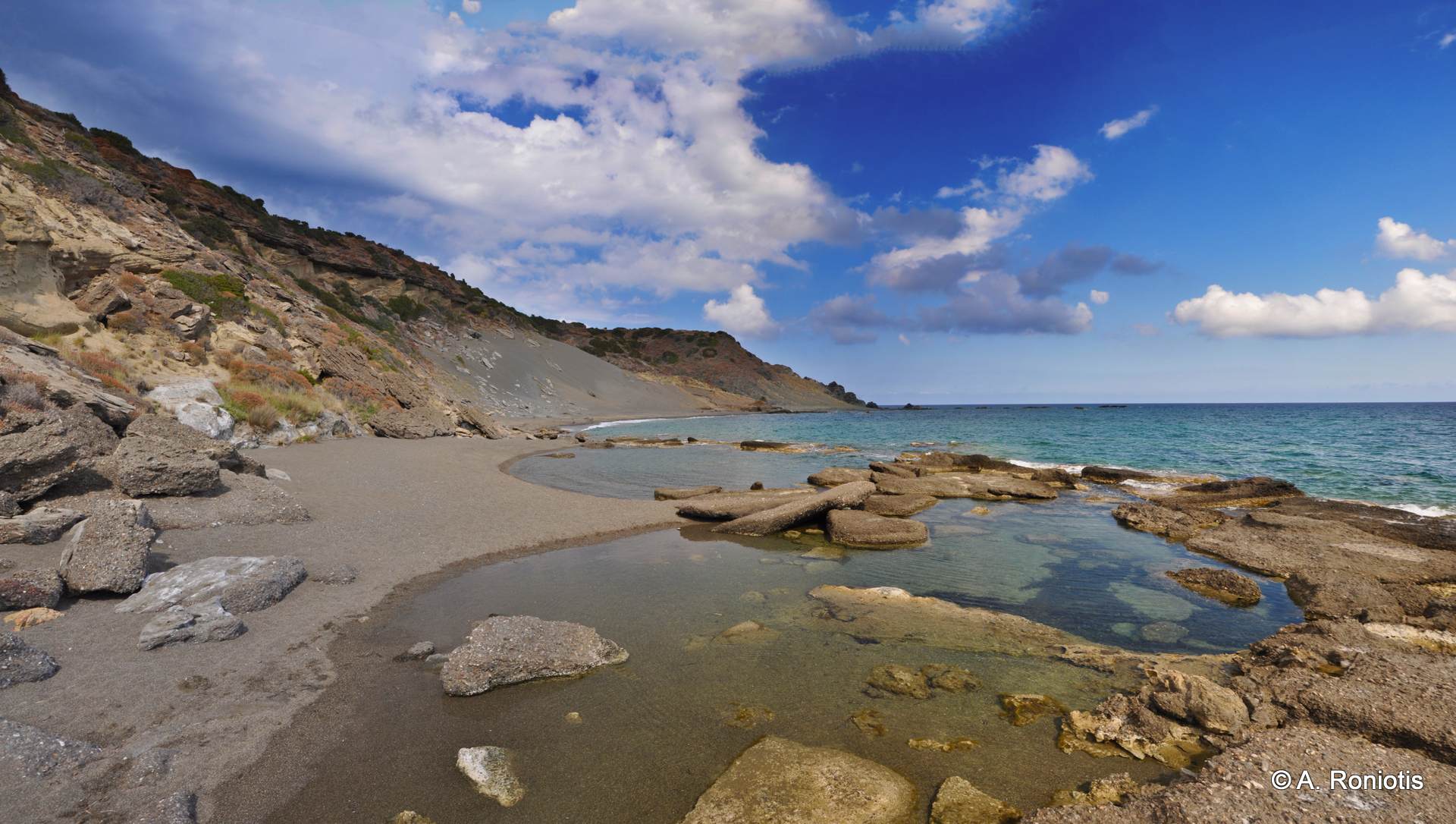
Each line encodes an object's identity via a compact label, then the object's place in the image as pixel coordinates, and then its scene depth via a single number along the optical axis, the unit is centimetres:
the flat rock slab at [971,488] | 1532
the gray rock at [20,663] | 367
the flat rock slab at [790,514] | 1067
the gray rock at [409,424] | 2190
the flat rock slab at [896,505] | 1281
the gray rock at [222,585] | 507
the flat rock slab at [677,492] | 1380
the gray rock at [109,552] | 498
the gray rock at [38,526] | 555
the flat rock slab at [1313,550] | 807
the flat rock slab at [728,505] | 1168
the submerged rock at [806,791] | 329
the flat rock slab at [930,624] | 589
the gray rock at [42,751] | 292
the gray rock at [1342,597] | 648
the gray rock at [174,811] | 285
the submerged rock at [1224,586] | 756
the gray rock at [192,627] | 448
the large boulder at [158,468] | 707
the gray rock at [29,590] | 455
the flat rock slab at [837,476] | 1650
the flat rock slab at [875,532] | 1020
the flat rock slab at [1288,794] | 280
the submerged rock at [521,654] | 459
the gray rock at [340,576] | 645
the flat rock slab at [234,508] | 698
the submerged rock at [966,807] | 330
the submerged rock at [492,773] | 346
